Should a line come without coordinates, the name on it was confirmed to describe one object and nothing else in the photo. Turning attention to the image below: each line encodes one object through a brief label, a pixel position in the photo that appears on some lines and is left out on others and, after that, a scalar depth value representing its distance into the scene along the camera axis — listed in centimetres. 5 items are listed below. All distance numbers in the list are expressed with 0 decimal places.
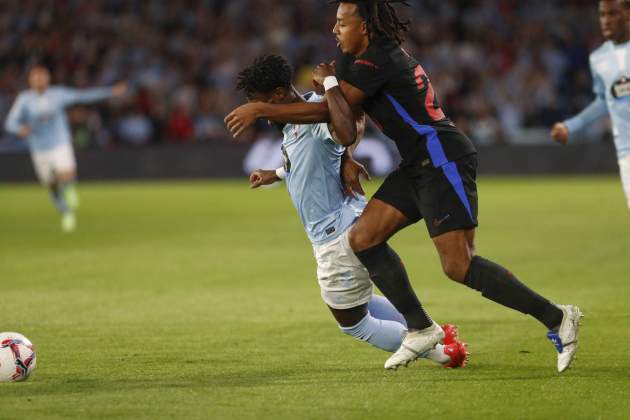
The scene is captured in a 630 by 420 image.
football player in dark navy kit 1346
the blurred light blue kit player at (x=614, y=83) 1905
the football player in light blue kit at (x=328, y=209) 1408
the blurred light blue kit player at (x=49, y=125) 3966
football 1376
